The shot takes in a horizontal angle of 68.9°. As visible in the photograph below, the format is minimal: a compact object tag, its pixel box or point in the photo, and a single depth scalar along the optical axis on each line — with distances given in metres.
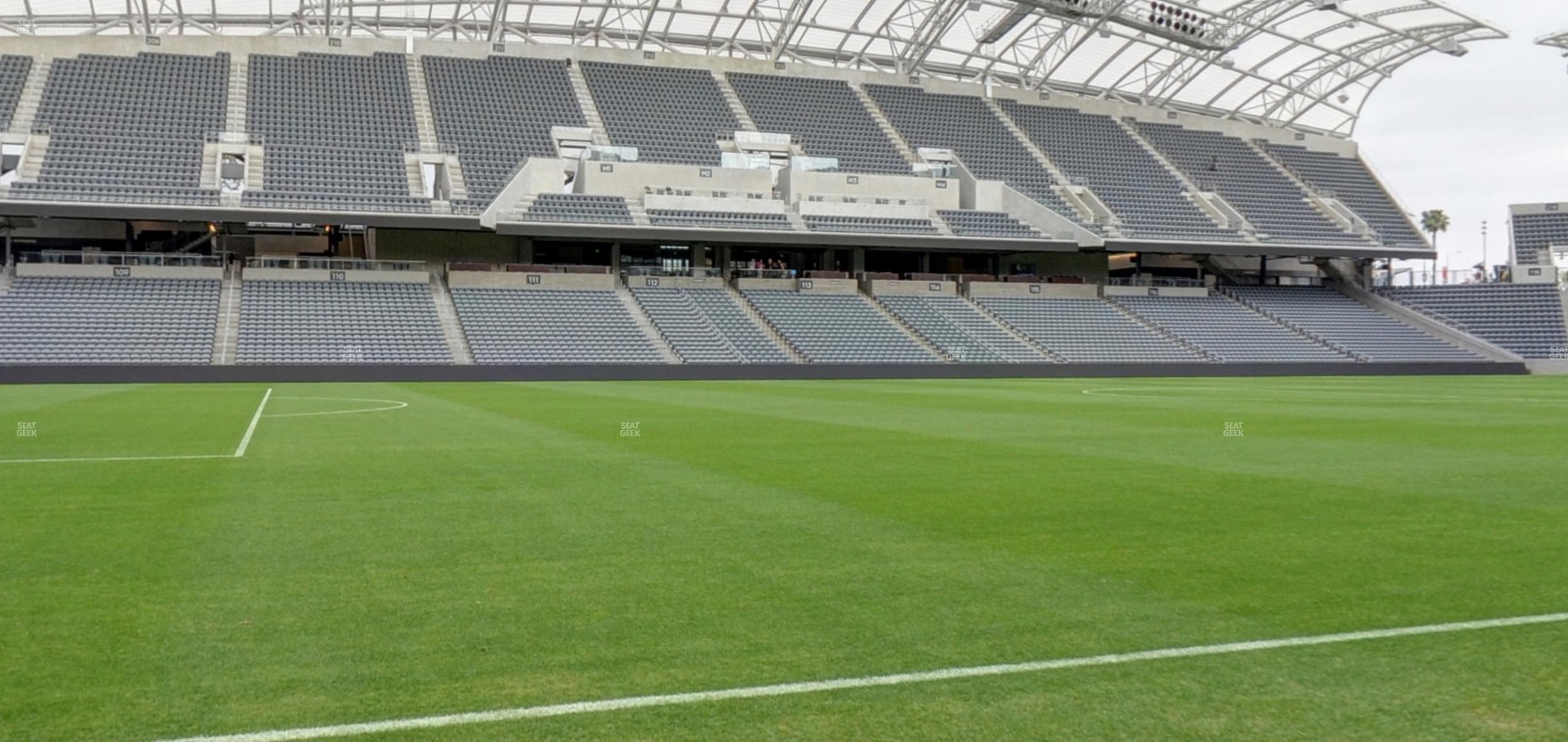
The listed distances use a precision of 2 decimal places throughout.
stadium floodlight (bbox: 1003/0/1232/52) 48.75
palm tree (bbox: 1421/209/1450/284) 117.69
